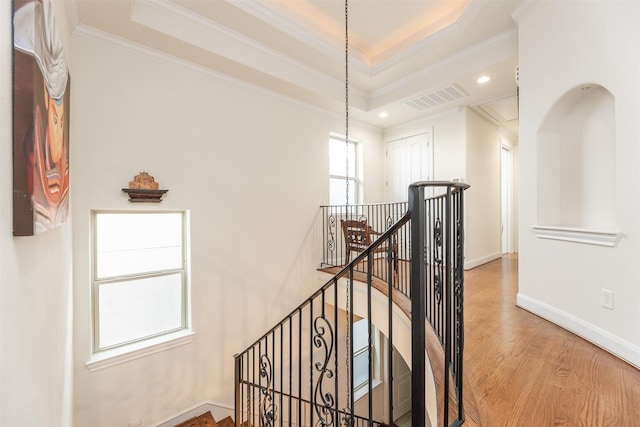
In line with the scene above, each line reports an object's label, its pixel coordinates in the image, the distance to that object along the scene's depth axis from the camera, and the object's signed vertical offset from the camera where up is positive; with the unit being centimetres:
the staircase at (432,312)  107 -48
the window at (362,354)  551 -289
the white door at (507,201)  641 +34
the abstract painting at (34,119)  66 +29
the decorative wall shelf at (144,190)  293 +30
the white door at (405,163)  522 +106
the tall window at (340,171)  525 +91
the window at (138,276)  294 -68
